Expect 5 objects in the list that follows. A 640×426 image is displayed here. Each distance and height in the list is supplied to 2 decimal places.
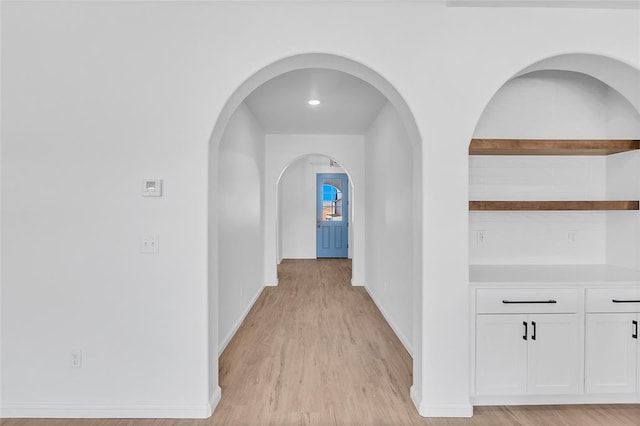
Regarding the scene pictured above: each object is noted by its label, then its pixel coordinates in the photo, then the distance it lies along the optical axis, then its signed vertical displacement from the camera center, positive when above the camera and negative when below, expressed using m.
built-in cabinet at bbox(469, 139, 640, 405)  2.53 -0.88
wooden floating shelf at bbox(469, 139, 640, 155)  2.64 +0.45
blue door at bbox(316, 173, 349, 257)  10.14 -0.16
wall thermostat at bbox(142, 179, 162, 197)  2.44 +0.14
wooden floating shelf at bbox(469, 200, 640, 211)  2.72 +0.03
